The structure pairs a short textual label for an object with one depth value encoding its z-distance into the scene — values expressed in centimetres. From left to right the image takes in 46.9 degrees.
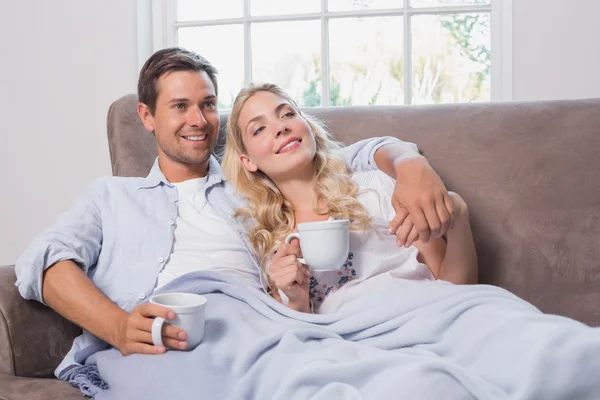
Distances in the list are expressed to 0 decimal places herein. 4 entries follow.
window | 280
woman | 155
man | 139
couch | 173
